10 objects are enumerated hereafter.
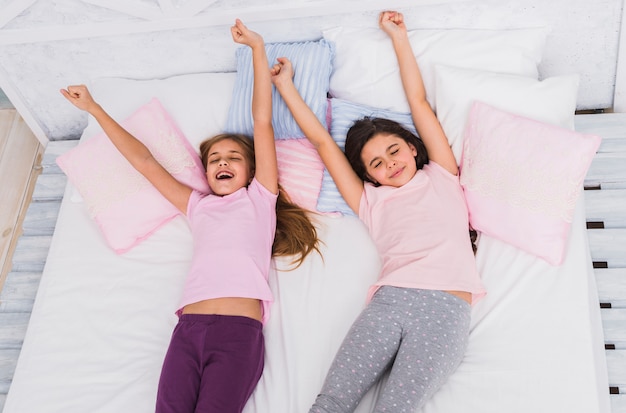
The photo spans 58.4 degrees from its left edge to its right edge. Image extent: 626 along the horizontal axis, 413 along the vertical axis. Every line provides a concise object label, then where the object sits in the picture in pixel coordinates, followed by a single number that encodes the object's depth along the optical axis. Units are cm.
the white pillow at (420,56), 174
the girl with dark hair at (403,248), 137
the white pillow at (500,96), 163
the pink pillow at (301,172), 176
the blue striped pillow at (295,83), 181
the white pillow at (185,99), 194
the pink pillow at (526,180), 149
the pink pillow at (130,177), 178
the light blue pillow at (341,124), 173
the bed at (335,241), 142
